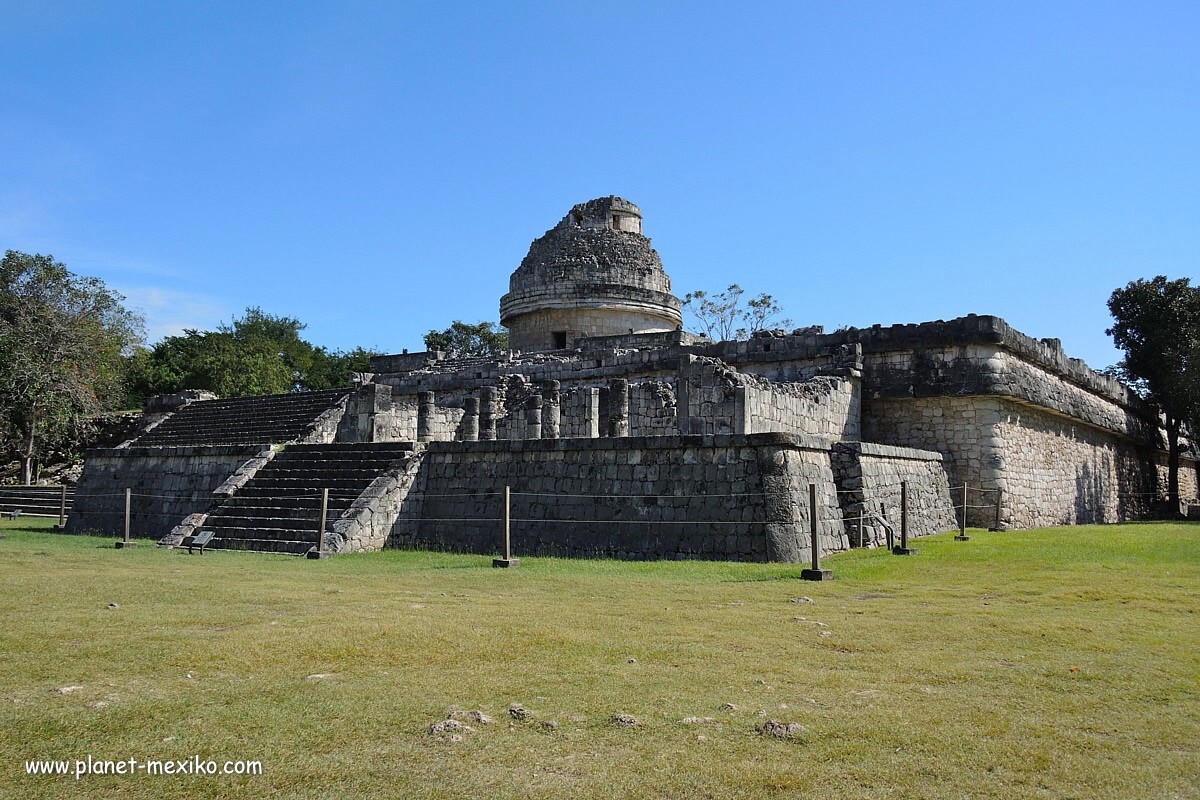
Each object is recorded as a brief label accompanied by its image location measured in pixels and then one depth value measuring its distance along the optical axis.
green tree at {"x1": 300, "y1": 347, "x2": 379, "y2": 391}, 49.84
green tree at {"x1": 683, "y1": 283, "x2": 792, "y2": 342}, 50.28
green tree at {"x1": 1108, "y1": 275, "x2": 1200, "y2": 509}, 23.58
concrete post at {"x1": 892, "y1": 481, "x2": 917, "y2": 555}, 12.29
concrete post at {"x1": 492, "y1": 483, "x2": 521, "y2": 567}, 11.57
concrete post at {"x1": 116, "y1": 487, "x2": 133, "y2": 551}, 14.70
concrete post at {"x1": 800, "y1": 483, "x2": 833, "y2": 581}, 9.91
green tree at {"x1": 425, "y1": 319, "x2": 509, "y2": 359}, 54.69
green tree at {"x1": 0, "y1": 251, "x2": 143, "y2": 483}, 28.53
